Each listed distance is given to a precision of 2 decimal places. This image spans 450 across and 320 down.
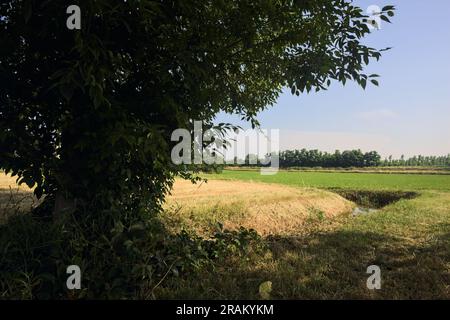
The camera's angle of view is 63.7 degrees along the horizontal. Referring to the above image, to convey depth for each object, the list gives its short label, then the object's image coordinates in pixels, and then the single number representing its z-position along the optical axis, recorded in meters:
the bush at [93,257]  4.38
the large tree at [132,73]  4.94
